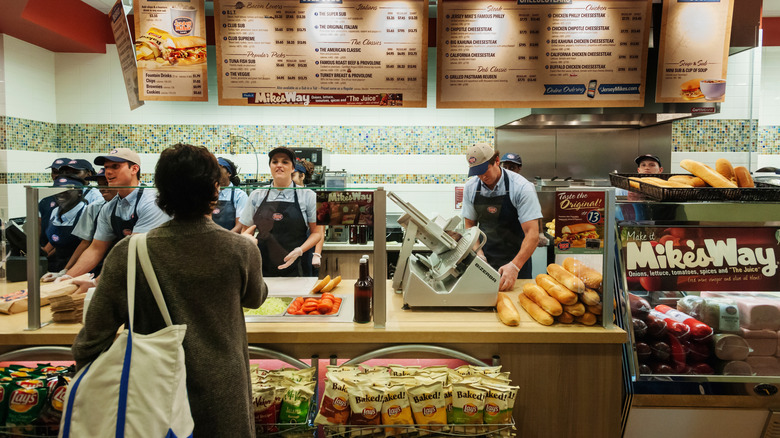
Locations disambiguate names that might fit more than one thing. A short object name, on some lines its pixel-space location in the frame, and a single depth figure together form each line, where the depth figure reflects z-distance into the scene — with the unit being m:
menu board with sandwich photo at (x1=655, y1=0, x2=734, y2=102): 2.98
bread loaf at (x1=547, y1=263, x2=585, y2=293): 2.03
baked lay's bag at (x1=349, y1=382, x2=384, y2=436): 1.70
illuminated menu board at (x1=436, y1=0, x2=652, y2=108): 2.96
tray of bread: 1.97
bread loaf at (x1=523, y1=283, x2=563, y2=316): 2.02
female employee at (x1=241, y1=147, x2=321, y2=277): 2.64
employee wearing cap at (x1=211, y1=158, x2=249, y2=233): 2.40
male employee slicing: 2.45
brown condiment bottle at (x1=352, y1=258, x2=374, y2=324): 2.02
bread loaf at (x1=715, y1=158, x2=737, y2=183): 2.14
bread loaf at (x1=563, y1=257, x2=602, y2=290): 2.02
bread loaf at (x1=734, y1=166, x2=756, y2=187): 2.08
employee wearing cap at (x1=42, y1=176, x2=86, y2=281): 2.00
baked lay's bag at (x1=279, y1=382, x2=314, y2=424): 1.79
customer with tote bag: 1.39
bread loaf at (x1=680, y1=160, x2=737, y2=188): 2.03
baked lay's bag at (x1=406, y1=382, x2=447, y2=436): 1.74
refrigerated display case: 1.95
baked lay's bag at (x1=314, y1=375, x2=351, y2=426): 1.71
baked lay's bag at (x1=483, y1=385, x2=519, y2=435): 1.72
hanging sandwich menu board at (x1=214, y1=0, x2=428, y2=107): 2.95
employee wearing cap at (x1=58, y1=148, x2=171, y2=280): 2.15
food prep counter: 1.94
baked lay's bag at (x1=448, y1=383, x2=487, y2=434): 1.73
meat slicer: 2.15
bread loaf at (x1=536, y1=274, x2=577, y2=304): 2.00
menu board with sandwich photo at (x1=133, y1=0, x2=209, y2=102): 2.97
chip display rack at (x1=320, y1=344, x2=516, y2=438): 1.73
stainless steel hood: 3.00
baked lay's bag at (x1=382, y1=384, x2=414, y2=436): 1.72
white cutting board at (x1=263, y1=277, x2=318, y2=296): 2.49
